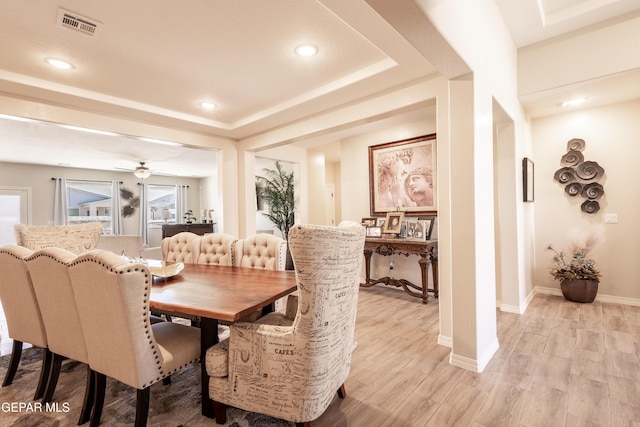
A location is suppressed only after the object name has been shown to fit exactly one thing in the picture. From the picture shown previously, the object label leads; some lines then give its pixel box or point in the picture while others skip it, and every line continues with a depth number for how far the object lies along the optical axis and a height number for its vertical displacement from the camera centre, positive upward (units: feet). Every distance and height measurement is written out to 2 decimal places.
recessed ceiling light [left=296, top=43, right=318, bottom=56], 7.74 +4.44
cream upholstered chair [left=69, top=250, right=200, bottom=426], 4.48 -1.67
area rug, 5.53 -3.81
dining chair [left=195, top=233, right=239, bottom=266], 9.68 -1.10
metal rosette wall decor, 12.12 +1.46
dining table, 5.13 -1.56
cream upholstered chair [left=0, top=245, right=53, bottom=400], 6.12 -1.81
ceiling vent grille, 6.36 +4.40
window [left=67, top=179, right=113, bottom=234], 25.99 +1.62
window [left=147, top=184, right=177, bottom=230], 30.76 +1.42
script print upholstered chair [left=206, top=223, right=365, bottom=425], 4.39 -2.10
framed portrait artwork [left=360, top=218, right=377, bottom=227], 15.01 -0.38
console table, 12.33 -1.65
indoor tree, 19.98 +1.15
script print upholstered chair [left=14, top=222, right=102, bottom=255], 10.28 -0.60
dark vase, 11.63 -3.12
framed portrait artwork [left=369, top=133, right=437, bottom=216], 13.60 +1.85
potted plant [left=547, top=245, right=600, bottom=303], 11.65 -2.65
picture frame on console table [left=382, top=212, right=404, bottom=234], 13.85 -0.42
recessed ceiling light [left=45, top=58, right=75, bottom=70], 8.12 +4.39
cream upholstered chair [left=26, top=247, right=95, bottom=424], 5.31 -1.61
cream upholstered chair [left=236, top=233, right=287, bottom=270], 8.94 -1.10
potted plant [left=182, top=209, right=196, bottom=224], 29.49 +0.08
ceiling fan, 22.25 +3.59
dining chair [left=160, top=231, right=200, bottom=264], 10.48 -1.10
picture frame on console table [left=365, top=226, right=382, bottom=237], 14.33 -0.85
